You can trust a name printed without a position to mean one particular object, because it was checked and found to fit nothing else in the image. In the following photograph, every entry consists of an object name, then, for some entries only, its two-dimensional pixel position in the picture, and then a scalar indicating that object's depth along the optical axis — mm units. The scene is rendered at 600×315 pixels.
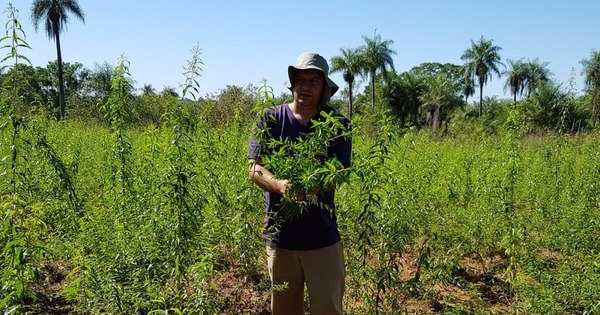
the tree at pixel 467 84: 41875
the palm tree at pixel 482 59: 39969
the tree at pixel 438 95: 44719
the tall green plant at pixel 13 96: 2010
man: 2297
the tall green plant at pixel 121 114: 3508
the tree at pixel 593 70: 30047
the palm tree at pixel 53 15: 27234
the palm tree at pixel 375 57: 38438
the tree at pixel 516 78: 43219
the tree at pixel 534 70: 42531
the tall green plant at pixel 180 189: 2127
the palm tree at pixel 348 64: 37969
